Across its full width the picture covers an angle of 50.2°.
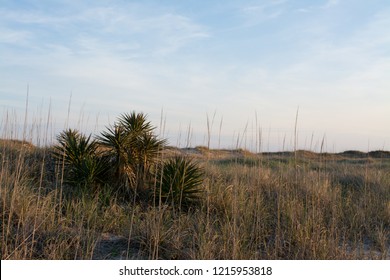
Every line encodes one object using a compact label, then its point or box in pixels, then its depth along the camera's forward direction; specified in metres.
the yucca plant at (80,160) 7.57
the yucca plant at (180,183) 7.21
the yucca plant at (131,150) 7.78
